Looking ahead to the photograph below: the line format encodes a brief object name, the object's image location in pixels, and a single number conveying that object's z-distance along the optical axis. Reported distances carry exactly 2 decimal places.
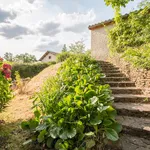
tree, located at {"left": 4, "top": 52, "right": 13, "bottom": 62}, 44.95
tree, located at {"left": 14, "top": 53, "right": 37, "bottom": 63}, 38.07
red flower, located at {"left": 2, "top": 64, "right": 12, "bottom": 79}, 2.42
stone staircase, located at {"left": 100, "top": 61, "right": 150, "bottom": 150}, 2.10
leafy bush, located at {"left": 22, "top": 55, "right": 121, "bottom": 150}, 1.64
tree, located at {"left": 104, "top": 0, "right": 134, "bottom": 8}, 3.90
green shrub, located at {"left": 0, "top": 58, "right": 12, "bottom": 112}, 2.40
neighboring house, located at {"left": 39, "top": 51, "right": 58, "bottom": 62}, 26.16
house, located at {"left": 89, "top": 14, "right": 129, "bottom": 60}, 7.97
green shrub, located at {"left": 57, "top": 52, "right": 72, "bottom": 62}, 7.95
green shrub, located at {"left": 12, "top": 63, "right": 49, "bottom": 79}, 11.99
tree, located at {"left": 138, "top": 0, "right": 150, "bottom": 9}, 4.55
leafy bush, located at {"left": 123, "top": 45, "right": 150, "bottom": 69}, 3.60
